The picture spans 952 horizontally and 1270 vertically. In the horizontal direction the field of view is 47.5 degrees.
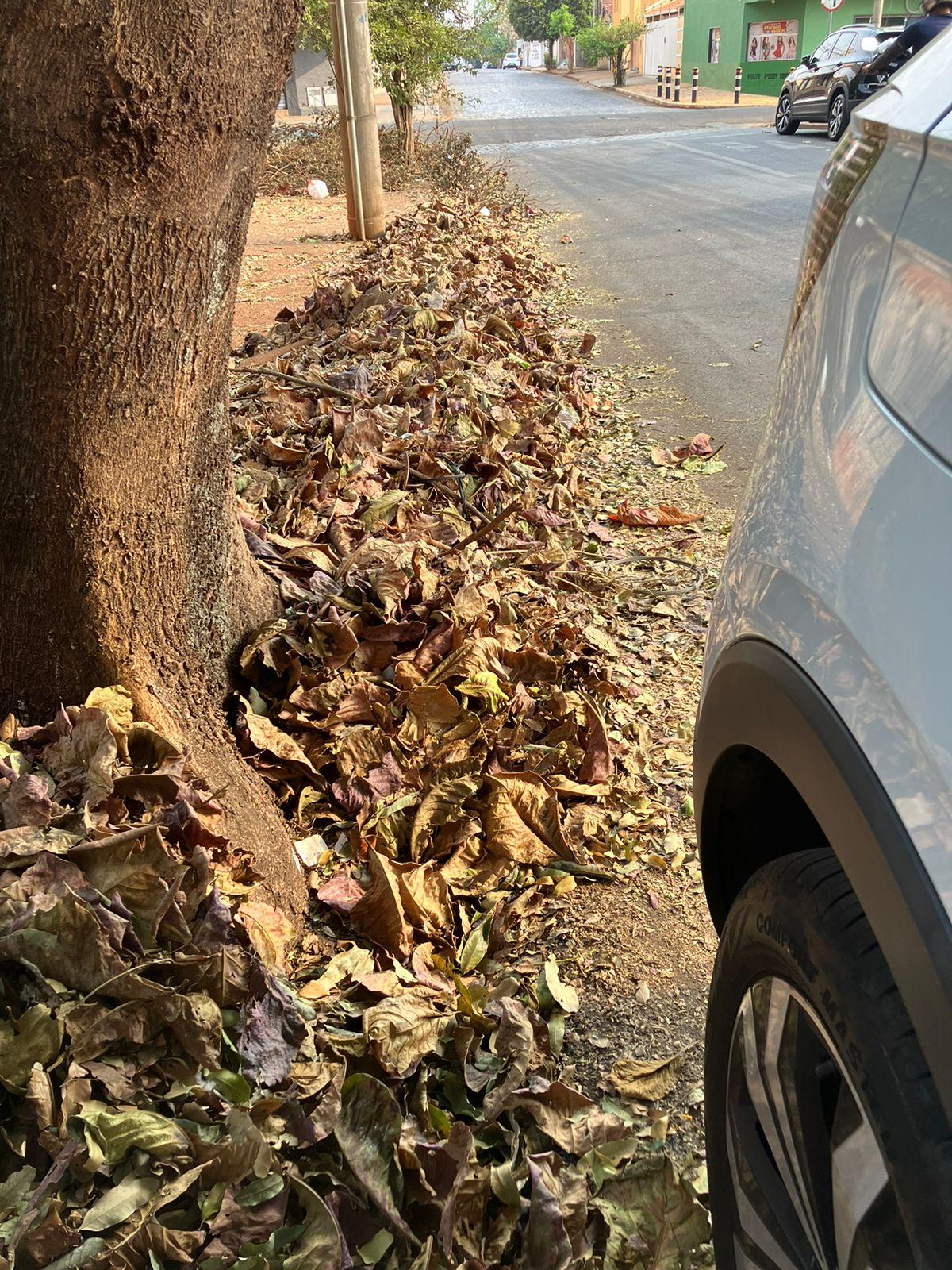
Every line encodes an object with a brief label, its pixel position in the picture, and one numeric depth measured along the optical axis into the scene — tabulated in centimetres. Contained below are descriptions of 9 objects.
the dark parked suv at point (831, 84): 2020
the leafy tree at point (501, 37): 9338
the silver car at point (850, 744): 106
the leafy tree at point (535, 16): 7975
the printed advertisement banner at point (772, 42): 3947
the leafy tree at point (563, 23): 6800
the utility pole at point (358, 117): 1067
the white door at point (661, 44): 5322
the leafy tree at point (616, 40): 5188
